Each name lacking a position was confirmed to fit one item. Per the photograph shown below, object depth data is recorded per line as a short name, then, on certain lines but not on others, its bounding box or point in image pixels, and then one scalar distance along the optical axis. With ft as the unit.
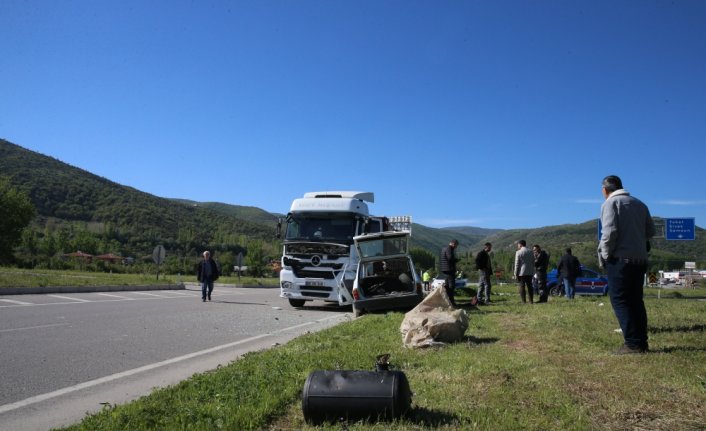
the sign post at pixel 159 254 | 107.96
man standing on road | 65.16
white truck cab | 53.21
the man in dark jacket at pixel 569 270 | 59.82
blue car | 86.94
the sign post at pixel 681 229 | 108.78
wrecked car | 42.50
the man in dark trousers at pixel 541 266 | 53.98
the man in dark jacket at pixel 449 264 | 49.75
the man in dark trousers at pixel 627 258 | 18.78
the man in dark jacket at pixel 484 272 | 52.24
